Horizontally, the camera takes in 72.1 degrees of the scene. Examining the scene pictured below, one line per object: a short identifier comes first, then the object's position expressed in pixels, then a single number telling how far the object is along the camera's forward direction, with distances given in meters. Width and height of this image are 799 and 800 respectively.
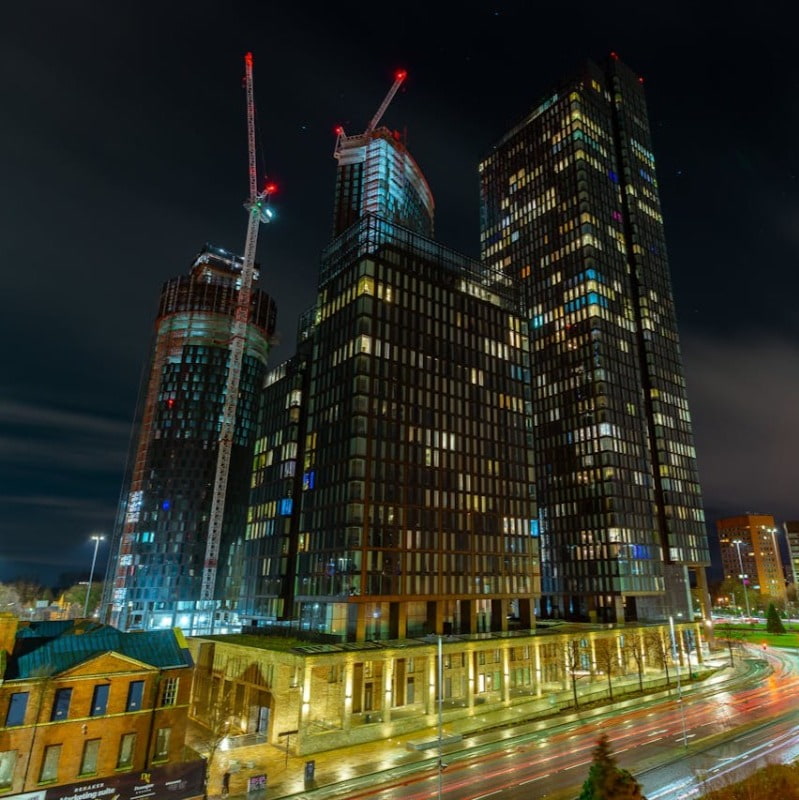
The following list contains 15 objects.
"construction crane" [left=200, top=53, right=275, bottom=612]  166.12
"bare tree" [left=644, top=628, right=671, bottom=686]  97.38
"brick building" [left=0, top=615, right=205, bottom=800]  34.31
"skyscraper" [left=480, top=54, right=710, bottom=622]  126.69
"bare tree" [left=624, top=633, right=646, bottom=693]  90.50
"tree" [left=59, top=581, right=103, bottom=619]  161.59
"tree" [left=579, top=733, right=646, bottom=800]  23.59
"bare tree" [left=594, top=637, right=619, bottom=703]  82.45
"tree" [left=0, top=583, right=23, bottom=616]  131.02
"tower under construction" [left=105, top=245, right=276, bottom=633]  164.88
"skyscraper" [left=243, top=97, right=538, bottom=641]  81.44
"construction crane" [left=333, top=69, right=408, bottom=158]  168.75
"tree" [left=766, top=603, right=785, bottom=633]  143.62
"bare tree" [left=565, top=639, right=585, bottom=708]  80.88
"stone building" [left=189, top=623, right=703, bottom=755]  58.00
